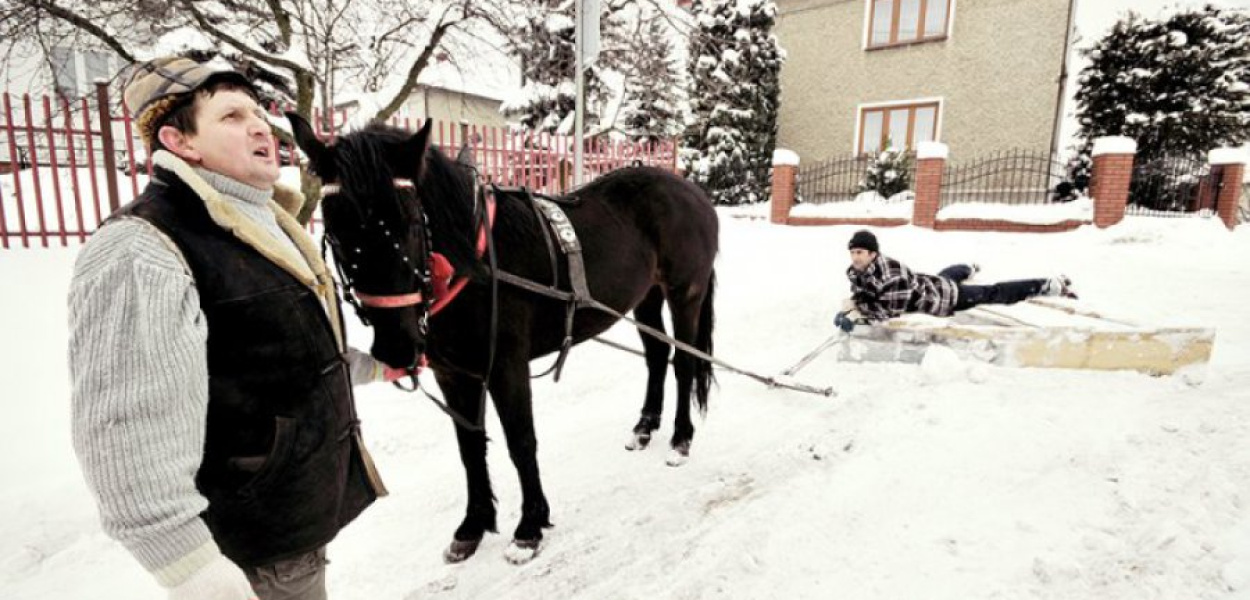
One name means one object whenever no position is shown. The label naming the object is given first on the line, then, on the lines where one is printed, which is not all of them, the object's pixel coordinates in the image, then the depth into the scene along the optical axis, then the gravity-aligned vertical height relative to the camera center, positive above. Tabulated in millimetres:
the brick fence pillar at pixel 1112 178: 9195 +1026
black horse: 1781 -231
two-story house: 13344 +4272
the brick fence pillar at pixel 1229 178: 9836 +1179
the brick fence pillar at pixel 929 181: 10391 +979
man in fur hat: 933 -310
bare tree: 5477 +1969
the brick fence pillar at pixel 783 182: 12305 +1035
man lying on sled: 4730 -521
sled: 3900 -797
